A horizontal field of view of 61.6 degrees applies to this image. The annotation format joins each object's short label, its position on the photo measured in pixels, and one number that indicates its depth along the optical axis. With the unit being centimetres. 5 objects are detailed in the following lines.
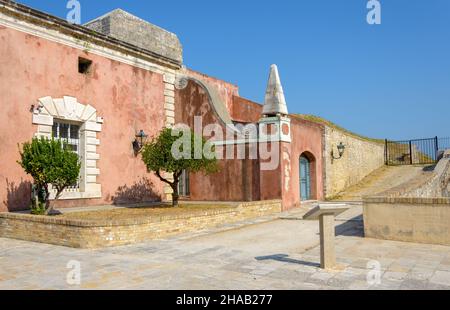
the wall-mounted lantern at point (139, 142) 1417
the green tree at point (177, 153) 1141
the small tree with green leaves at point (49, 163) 918
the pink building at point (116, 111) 1066
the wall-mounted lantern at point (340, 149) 1762
